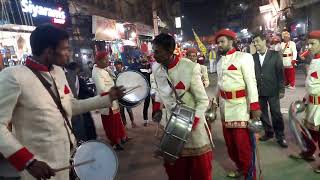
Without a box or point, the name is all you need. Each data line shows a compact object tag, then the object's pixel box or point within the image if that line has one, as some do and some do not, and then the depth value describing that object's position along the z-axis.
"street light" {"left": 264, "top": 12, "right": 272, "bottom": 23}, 18.72
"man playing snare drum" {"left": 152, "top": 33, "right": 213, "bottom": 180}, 2.51
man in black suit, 4.28
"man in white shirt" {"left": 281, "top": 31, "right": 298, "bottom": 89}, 8.21
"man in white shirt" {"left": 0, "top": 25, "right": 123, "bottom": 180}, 1.68
